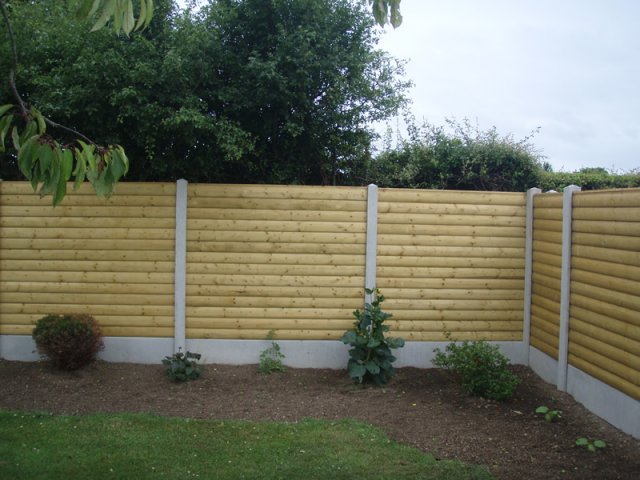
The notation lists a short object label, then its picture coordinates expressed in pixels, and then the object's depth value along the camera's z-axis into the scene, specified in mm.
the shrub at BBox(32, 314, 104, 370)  7305
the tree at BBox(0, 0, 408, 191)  7766
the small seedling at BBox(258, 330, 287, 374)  7773
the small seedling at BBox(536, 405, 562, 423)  6137
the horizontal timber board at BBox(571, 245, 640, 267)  5652
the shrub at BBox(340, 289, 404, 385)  7367
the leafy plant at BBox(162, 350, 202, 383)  7359
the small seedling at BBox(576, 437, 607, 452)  5375
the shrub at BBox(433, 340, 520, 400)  6711
